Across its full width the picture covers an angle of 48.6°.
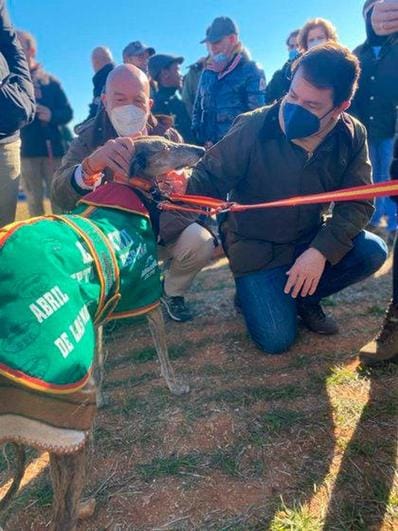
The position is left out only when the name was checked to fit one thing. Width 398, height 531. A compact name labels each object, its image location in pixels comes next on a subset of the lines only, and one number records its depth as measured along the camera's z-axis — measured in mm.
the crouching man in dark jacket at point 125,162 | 2486
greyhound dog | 1281
